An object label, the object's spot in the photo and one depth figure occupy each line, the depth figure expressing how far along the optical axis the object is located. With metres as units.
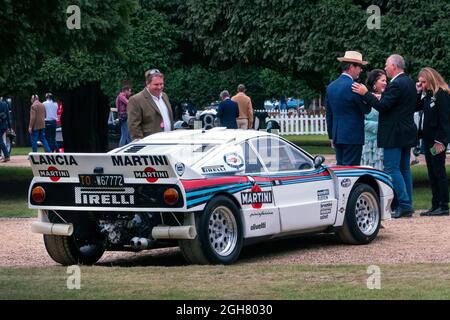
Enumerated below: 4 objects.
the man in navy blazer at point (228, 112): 28.89
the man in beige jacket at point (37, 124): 31.59
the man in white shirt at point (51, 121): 32.94
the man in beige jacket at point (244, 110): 30.45
